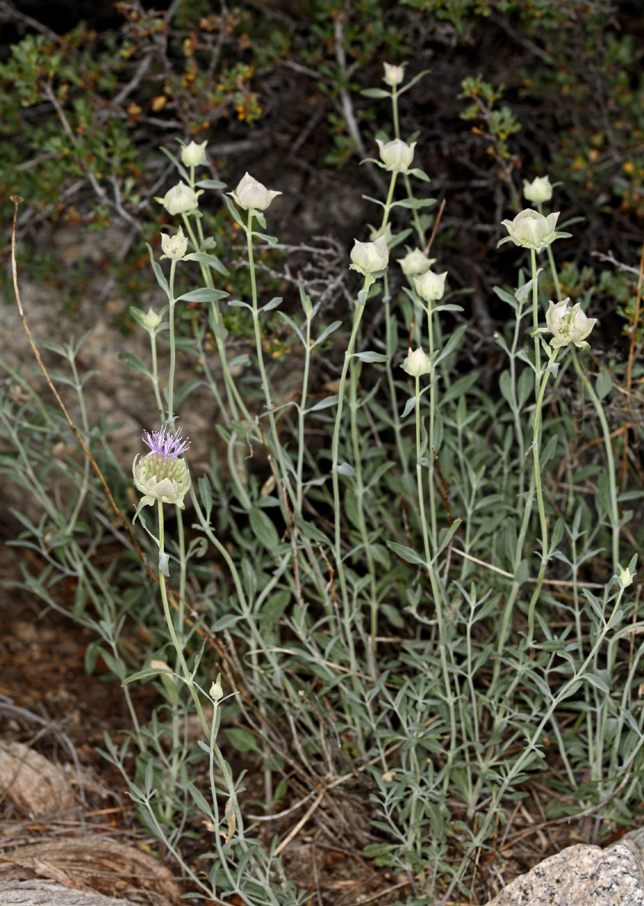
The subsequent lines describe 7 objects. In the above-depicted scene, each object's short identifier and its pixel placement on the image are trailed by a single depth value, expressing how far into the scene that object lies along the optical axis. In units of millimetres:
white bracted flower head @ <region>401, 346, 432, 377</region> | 1440
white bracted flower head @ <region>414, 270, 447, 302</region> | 1447
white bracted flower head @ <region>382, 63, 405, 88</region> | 1540
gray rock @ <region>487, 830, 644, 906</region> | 1427
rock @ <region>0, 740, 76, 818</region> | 1608
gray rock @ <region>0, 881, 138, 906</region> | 1478
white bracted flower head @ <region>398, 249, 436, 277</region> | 1514
